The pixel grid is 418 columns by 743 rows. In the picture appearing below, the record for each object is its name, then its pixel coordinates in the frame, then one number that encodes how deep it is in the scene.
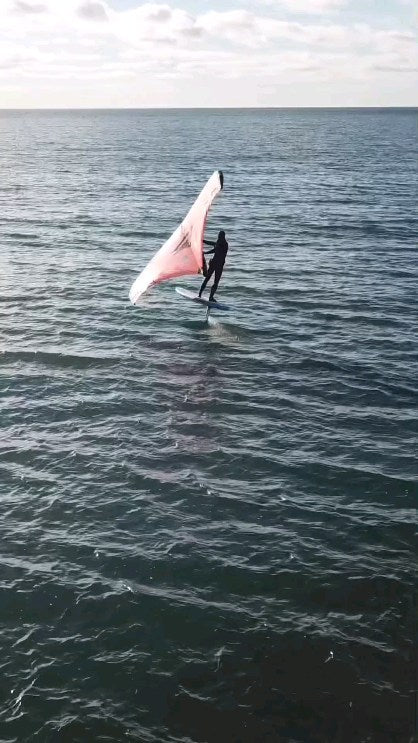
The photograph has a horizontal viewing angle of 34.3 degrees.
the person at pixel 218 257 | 30.58
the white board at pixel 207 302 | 33.84
